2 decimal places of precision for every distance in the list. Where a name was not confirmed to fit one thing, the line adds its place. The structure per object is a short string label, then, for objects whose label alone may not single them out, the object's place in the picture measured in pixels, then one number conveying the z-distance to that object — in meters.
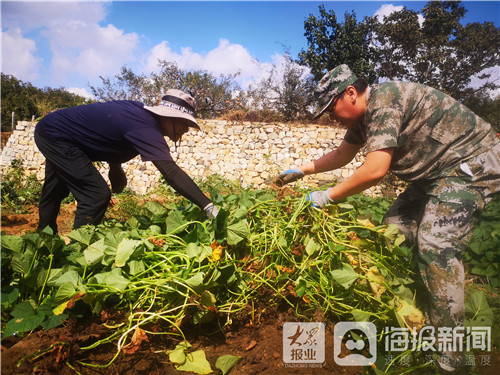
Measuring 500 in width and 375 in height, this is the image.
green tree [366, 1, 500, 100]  13.77
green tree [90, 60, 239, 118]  12.80
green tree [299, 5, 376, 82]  13.21
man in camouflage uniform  1.66
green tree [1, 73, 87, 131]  19.50
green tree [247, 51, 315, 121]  11.98
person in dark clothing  2.30
